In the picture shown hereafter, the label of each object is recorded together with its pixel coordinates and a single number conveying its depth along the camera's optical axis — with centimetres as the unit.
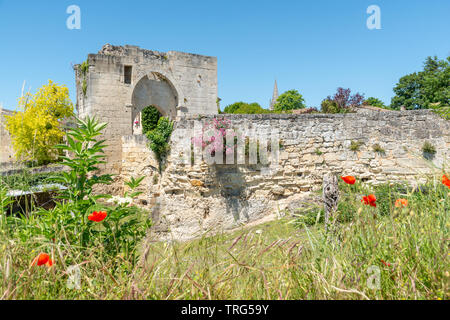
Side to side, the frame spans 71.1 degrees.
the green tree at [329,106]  1449
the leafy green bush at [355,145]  892
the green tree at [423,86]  2528
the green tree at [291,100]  4003
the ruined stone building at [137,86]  1348
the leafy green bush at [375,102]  3552
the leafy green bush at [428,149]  848
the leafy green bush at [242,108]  3032
